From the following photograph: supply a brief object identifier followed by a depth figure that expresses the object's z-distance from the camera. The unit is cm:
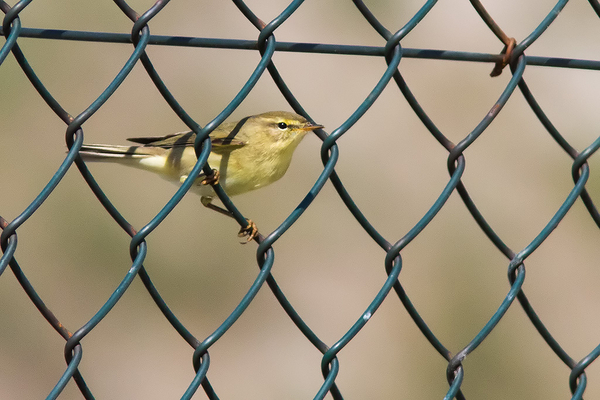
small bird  655
